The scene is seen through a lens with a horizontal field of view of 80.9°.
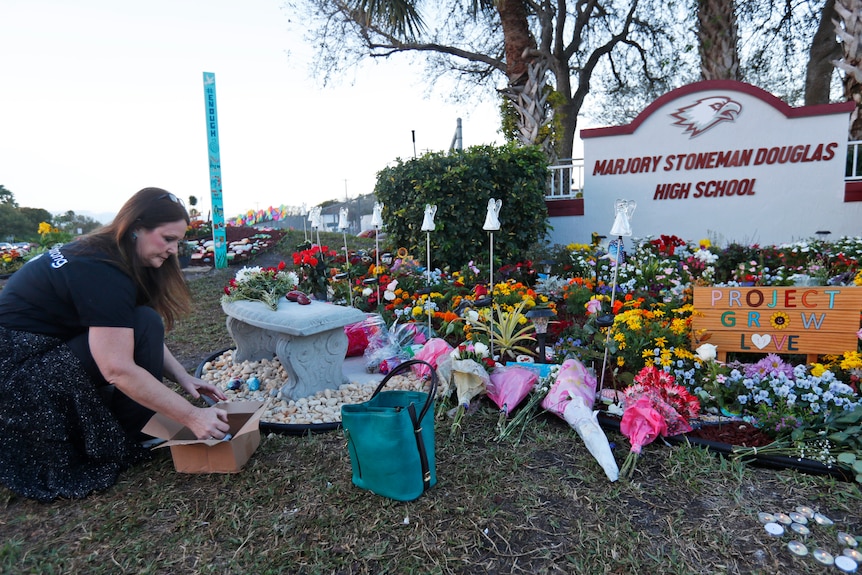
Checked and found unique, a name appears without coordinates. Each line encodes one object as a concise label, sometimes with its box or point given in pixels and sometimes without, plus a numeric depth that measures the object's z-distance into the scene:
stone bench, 2.82
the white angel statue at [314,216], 5.46
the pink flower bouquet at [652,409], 2.21
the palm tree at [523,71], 8.07
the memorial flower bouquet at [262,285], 3.38
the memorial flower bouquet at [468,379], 2.72
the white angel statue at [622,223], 2.75
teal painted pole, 8.38
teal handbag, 1.84
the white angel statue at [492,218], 3.48
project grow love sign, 2.74
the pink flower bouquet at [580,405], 2.16
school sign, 6.06
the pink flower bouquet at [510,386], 2.68
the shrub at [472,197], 5.72
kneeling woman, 1.89
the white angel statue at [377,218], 4.79
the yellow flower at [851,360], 2.51
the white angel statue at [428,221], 4.07
